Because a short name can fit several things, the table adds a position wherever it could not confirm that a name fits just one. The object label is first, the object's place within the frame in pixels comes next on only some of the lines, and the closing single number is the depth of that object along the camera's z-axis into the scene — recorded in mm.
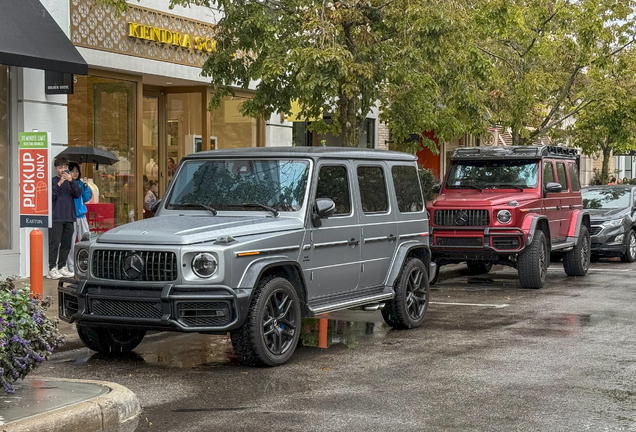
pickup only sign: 9820
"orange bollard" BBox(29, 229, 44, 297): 9352
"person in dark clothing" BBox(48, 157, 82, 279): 14719
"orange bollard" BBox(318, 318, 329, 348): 9728
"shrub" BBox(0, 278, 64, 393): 6277
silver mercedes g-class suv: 7938
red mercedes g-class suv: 14383
